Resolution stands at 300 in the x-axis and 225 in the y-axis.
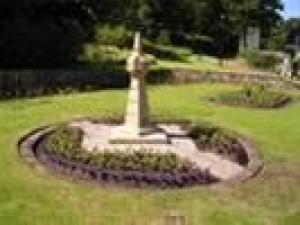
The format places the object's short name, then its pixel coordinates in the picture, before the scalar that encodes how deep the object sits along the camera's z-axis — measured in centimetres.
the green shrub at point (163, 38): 5601
